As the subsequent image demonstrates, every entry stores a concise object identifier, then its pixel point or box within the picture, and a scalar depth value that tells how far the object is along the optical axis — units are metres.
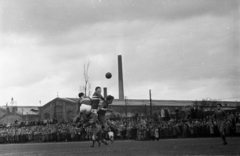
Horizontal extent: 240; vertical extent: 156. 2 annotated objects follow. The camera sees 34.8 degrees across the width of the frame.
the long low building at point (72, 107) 68.88
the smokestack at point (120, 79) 61.28
